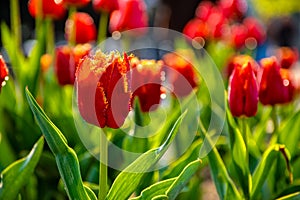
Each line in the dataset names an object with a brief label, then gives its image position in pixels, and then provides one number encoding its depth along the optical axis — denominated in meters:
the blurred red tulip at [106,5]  1.65
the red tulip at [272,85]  1.31
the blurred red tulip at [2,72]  1.12
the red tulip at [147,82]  1.25
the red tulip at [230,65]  1.54
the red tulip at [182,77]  1.50
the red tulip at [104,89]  1.03
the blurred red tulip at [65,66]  1.46
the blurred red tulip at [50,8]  1.57
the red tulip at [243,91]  1.22
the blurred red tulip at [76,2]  1.57
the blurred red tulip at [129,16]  1.65
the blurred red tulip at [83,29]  1.69
